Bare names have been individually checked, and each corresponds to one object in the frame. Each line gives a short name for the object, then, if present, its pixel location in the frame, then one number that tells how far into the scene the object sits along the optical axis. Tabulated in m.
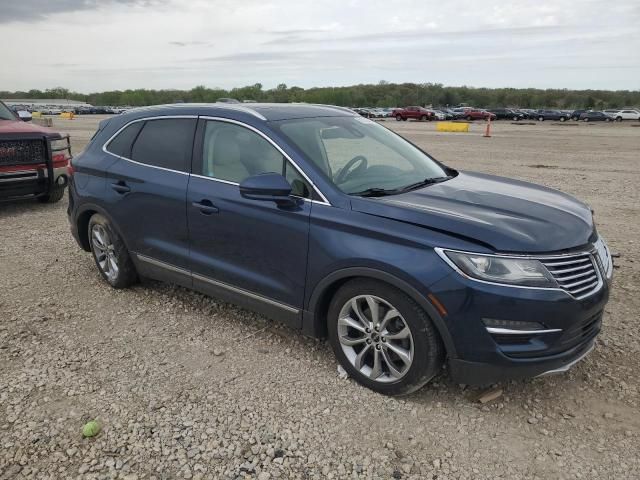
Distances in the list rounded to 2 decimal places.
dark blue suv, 2.92
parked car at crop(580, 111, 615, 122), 57.69
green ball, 3.03
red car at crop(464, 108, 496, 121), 59.69
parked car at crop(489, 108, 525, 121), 62.62
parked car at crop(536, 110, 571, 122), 59.97
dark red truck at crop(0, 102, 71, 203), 7.86
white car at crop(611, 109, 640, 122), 58.59
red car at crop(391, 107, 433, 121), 56.84
